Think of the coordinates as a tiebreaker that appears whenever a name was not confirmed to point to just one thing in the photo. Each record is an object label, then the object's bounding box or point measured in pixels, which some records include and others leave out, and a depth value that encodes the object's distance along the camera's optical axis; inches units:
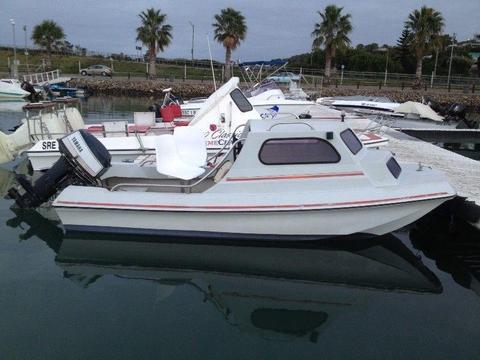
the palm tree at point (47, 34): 2052.2
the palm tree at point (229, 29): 1668.3
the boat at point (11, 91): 1264.8
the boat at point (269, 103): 631.2
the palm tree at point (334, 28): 1667.1
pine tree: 2295.9
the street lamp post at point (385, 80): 1807.9
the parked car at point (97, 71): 2050.9
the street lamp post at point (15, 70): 1650.3
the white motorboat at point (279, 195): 290.2
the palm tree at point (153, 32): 1841.8
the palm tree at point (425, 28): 1656.0
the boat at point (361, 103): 941.8
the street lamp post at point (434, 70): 1717.6
